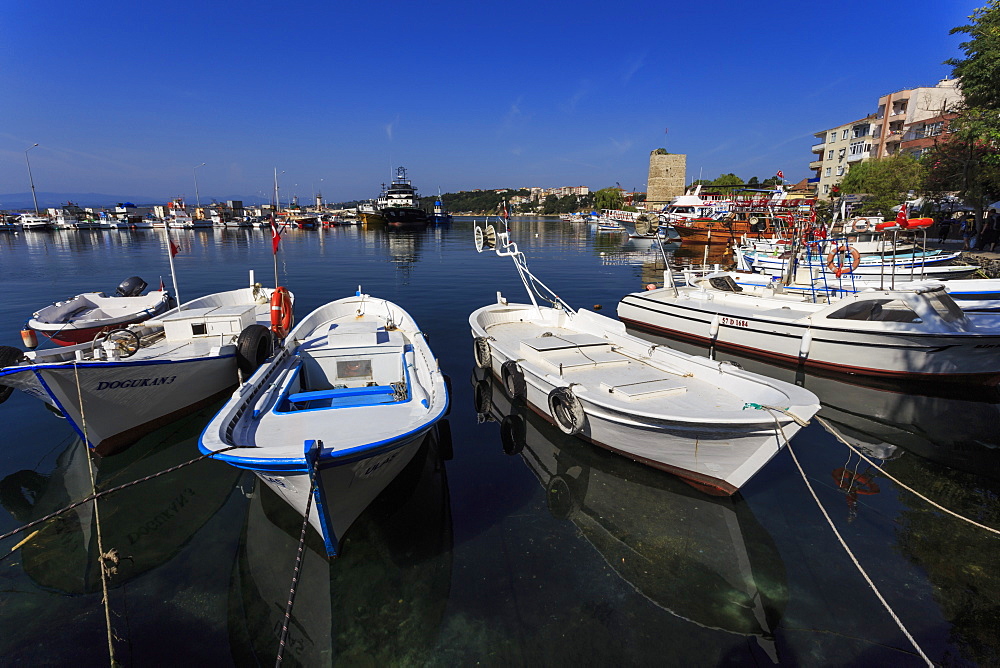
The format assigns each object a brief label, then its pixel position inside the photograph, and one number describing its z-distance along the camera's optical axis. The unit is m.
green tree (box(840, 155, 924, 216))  40.88
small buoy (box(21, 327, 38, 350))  9.84
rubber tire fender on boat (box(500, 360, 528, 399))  10.01
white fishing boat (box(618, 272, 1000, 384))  11.72
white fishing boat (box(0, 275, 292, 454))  7.77
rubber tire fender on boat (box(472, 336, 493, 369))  12.08
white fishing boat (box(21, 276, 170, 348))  13.26
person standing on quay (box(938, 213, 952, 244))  36.62
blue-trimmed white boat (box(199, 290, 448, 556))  5.55
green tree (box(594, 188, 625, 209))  152.00
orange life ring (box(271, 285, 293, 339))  11.48
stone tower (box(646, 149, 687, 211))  112.81
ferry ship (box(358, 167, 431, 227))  90.69
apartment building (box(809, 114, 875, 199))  61.47
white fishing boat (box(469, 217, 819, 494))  6.72
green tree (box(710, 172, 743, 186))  120.06
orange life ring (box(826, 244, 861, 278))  16.73
